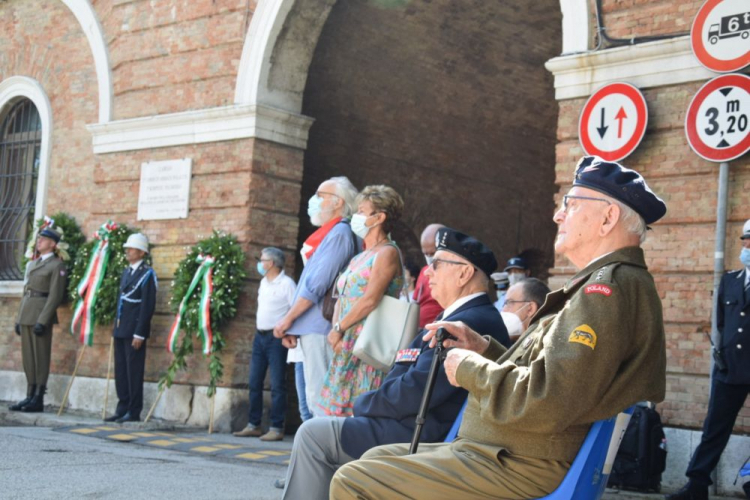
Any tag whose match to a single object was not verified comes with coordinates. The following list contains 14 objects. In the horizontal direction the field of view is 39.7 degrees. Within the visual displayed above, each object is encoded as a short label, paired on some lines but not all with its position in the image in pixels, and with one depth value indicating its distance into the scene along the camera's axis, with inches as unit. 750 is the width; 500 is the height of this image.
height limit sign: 281.0
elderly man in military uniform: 119.0
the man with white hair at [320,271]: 275.6
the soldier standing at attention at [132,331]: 423.8
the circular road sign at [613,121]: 309.9
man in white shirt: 388.8
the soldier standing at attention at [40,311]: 467.8
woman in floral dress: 223.9
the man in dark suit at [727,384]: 267.7
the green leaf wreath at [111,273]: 450.0
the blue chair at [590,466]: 121.6
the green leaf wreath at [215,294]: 414.9
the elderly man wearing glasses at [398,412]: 162.2
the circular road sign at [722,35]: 287.1
